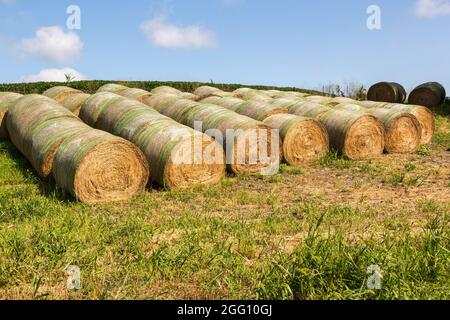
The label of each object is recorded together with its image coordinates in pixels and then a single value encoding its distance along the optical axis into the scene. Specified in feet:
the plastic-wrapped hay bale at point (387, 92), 82.44
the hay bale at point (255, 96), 56.39
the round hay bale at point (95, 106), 40.93
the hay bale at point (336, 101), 55.16
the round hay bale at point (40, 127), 30.99
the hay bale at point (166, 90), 65.35
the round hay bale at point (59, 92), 56.24
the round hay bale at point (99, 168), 26.94
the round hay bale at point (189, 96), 56.72
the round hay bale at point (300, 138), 38.55
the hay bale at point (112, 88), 61.33
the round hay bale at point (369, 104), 53.50
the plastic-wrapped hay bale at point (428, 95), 80.28
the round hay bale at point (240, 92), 61.79
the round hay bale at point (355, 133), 41.75
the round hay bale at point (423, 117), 50.49
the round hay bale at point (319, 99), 56.25
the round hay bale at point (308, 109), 45.50
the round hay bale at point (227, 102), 47.89
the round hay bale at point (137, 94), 53.52
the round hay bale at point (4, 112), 45.21
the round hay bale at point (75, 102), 48.75
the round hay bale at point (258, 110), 43.60
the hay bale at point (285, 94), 63.52
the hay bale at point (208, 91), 57.61
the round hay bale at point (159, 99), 47.09
